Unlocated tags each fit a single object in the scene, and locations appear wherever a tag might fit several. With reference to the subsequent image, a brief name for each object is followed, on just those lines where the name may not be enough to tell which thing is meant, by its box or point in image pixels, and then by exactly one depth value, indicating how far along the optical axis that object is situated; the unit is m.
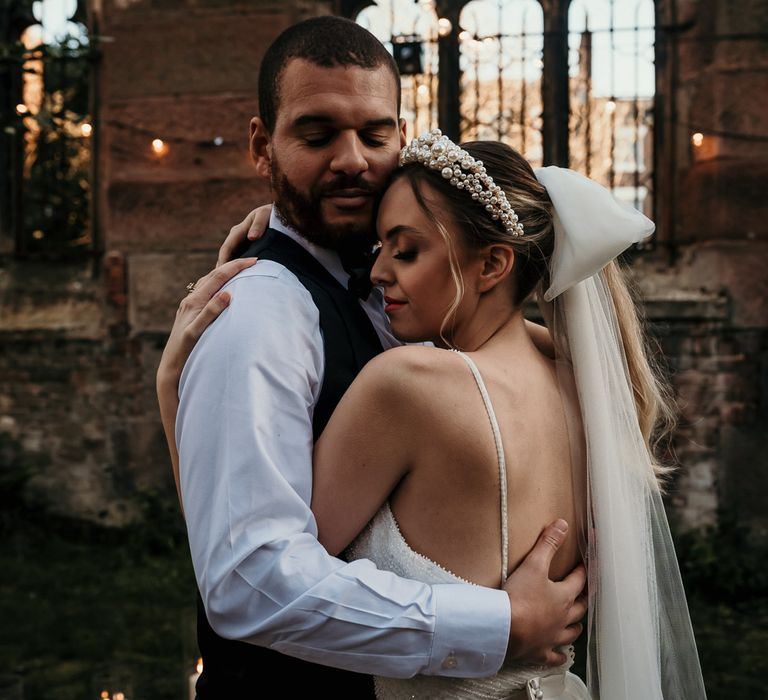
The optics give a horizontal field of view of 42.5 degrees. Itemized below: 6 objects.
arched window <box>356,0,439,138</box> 7.17
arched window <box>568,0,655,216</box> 7.02
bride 1.76
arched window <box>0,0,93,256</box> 7.71
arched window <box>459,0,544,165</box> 7.07
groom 1.65
